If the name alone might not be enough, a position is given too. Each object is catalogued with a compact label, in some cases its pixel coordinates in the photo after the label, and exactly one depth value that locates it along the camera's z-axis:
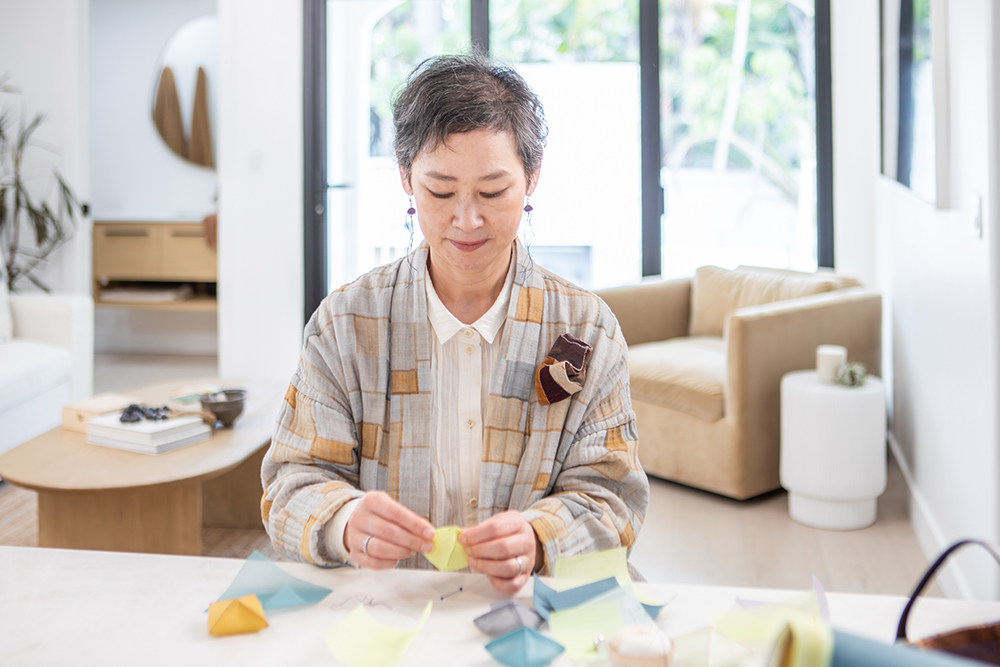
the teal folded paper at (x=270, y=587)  0.92
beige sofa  3.13
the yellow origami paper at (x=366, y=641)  0.81
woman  1.13
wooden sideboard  5.59
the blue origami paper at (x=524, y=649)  0.81
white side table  2.90
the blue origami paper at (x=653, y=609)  0.90
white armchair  3.32
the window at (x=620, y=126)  4.64
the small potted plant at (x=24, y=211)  4.80
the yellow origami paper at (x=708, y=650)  0.80
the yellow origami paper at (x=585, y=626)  0.83
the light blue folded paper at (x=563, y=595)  0.91
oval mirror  5.98
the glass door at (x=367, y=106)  4.96
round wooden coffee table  2.13
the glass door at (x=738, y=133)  4.61
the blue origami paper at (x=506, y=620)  0.86
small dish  2.60
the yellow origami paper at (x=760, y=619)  0.82
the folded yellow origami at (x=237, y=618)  0.86
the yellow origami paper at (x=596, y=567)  0.96
